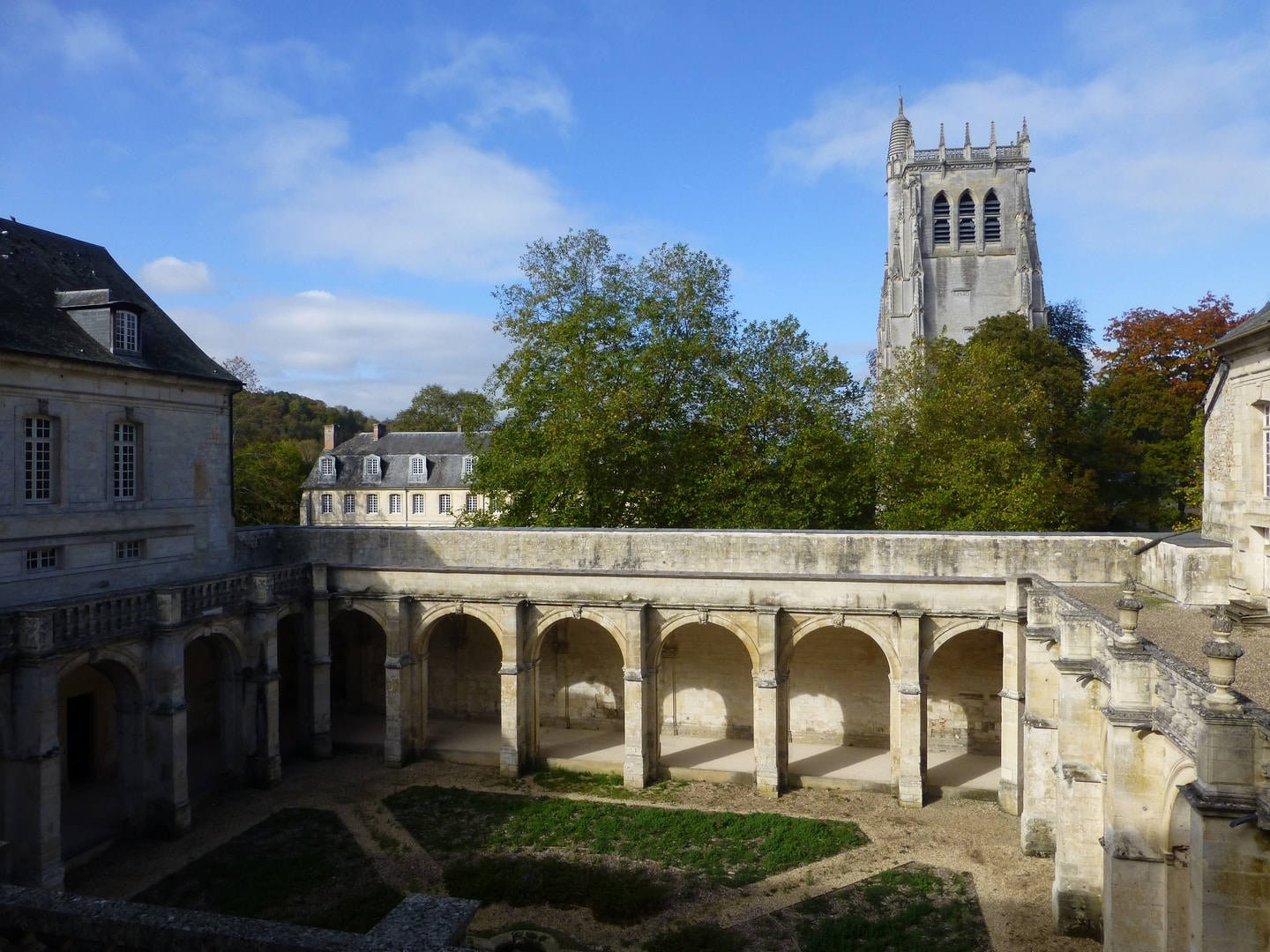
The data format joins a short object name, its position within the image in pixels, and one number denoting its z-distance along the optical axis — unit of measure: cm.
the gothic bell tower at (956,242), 5572
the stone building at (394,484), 5059
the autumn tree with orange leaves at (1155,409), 3175
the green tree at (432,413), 6638
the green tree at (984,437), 2480
